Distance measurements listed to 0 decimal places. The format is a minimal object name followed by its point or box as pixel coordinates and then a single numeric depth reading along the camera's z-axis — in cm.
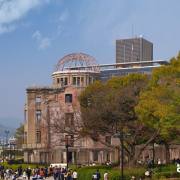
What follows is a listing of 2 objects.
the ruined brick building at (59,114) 9406
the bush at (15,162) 9105
